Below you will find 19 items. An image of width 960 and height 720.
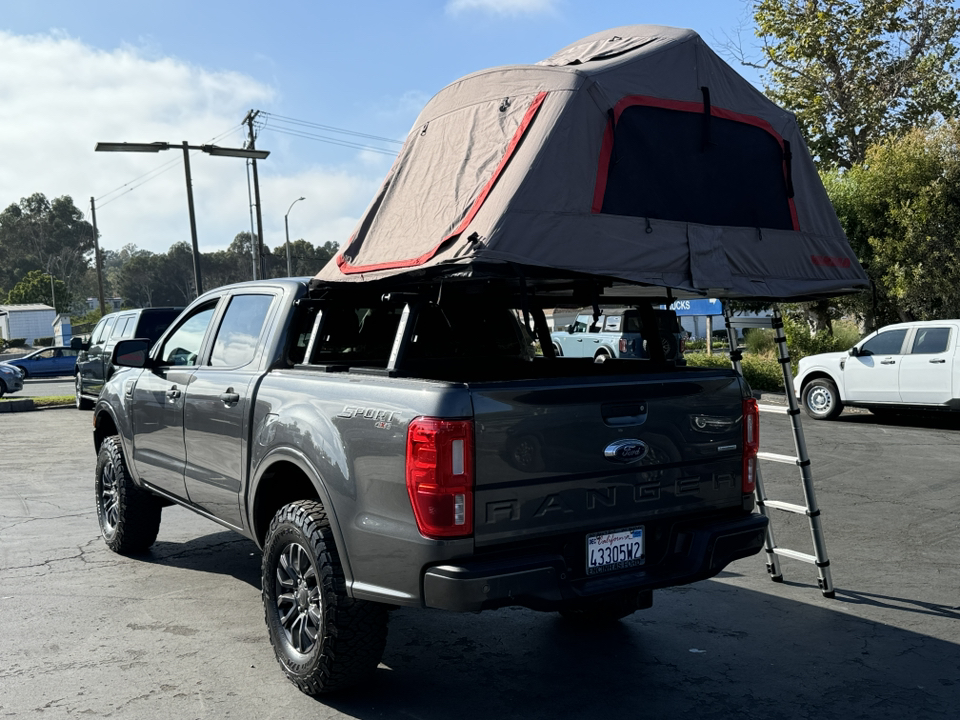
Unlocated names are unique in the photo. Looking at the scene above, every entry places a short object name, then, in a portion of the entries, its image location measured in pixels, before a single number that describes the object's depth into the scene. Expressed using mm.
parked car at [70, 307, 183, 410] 16422
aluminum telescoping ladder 5590
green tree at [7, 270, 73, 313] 88875
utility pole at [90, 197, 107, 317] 53312
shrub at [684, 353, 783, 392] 19828
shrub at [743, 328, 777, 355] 27641
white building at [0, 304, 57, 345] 75188
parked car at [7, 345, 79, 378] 33750
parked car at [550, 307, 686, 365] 23375
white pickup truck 13523
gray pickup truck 3533
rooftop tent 4117
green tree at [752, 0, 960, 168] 25109
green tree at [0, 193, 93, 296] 110938
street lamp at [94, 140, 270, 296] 23312
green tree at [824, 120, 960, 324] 19656
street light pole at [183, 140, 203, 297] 26328
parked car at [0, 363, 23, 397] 23641
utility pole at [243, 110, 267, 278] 31686
